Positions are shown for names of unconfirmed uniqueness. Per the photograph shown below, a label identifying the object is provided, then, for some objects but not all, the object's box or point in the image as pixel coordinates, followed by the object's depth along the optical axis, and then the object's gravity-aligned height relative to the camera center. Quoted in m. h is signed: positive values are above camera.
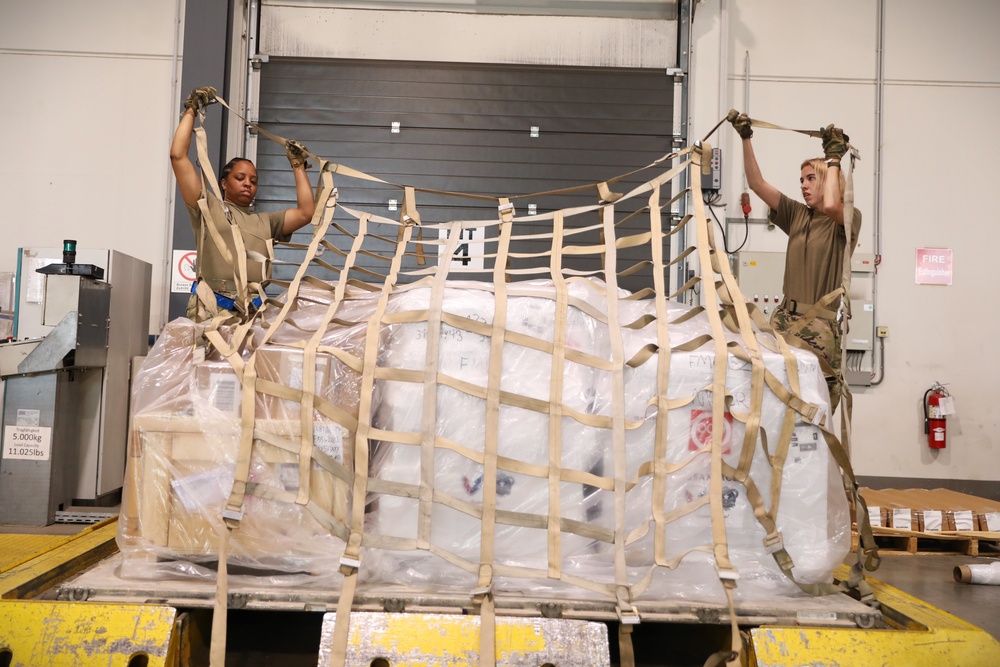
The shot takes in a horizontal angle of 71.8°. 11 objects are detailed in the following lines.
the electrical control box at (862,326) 6.09 +0.37
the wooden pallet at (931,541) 4.34 -1.10
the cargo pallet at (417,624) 2.10 -0.85
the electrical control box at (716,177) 6.06 +1.63
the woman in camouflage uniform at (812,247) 3.49 +0.64
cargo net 2.33 -0.37
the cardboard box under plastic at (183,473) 2.43 -0.46
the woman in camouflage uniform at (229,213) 3.21 +0.71
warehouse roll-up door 6.25 +2.07
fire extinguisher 5.98 -0.42
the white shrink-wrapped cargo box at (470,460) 2.39 -0.37
